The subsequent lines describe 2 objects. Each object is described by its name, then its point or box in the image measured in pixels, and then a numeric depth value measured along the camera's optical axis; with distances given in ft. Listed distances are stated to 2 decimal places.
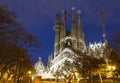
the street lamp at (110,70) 78.90
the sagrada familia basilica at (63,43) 240.53
